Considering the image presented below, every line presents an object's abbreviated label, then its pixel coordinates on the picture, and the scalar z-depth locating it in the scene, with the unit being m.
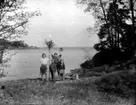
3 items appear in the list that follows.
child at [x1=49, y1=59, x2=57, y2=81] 17.77
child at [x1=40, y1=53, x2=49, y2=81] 17.41
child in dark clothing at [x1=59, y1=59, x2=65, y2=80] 18.36
